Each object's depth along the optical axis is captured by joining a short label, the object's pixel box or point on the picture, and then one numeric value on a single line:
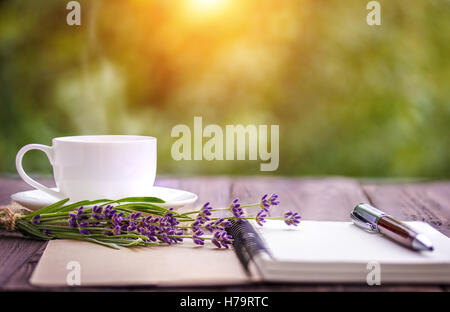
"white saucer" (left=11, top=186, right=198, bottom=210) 0.93
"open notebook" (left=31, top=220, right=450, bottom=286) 0.64
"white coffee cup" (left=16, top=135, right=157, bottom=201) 0.90
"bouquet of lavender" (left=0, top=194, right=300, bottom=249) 0.80
